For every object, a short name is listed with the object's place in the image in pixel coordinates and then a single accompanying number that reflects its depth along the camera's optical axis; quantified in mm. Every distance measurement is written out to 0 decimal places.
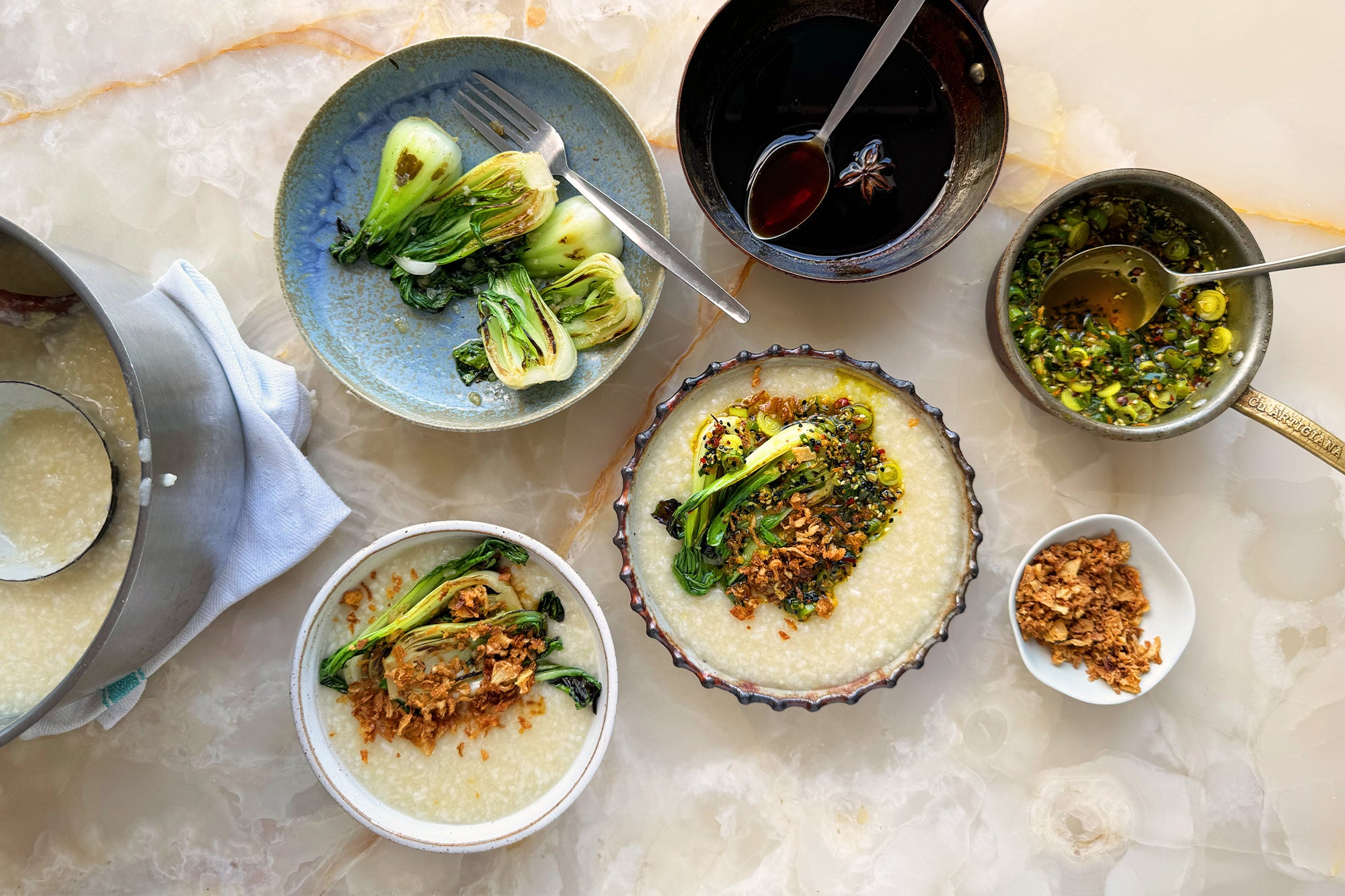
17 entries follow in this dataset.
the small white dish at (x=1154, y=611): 522
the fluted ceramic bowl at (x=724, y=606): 509
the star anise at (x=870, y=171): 517
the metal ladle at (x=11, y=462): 483
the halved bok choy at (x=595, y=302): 505
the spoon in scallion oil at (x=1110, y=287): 518
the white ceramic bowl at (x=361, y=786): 486
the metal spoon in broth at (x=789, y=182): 509
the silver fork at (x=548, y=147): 503
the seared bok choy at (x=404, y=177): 503
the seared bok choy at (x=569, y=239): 512
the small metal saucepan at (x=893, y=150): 500
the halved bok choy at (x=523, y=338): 496
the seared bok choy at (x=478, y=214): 503
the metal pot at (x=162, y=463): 413
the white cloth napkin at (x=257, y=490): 506
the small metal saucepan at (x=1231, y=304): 493
